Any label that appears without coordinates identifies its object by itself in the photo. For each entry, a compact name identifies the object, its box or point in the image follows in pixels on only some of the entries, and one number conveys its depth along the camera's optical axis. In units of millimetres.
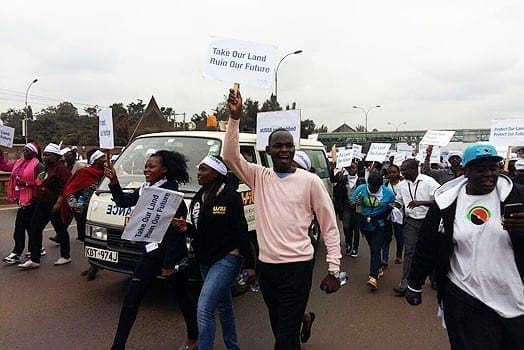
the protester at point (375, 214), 6109
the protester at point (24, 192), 6867
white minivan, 5043
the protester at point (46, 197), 6641
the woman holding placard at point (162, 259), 3648
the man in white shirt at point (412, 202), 5742
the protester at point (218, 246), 3410
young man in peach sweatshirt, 3096
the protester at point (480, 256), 2484
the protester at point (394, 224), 6500
